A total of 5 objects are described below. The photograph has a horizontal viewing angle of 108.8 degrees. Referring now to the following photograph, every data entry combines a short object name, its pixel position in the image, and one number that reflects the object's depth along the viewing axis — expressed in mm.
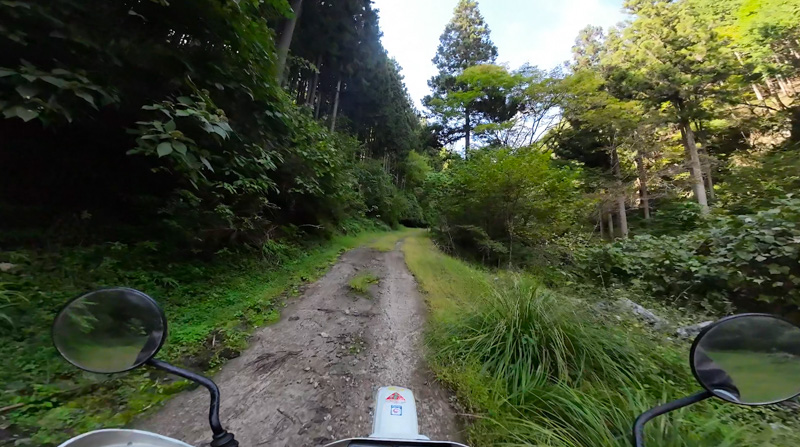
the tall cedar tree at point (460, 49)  19406
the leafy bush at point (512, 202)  7688
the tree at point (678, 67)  10883
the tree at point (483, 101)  13117
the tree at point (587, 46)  18188
